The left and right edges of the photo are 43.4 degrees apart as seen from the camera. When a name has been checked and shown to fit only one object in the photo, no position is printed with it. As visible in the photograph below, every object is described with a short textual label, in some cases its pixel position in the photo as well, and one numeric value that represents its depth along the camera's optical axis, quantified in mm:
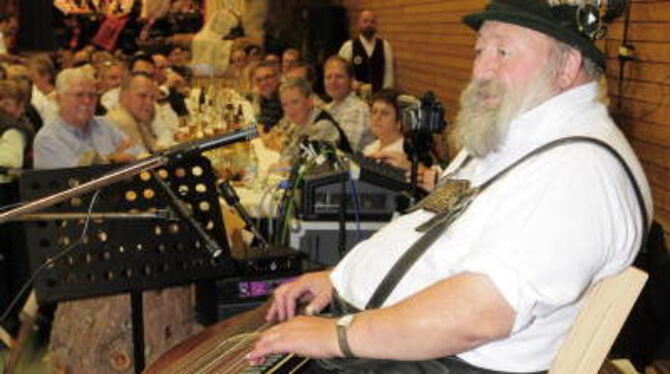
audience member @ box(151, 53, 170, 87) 7629
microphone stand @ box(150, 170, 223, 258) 2582
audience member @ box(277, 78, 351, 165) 5305
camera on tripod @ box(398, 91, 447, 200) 2896
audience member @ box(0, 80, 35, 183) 4377
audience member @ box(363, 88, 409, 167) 5000
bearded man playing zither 1607
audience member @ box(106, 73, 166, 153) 5297
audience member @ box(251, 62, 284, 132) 6602
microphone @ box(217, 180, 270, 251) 3180
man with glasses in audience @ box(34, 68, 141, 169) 4531
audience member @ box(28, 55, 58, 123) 6098
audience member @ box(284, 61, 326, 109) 6827
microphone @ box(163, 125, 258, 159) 1969
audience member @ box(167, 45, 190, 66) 8773
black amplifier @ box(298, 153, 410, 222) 3561
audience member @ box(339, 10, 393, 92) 9820
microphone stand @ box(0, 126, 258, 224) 1951
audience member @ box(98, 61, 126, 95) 7020
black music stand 2531
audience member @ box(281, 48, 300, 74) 7902
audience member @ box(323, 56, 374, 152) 6047
